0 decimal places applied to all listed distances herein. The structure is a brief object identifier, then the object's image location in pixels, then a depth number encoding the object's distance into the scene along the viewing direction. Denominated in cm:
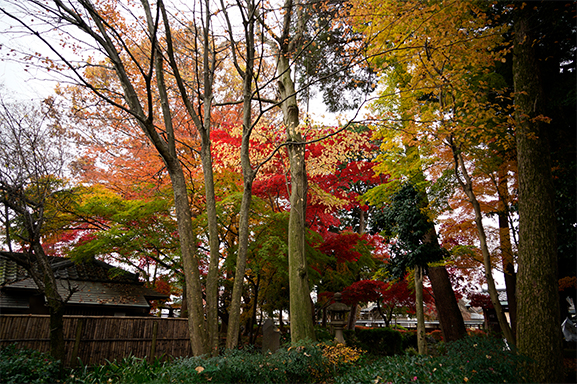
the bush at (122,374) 446
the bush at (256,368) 398
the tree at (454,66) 600
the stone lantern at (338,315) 914
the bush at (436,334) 1857
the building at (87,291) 879
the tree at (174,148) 477
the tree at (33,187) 533
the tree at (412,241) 943
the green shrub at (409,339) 1585
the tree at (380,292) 1173
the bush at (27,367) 464
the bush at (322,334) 1230
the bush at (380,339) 1471
